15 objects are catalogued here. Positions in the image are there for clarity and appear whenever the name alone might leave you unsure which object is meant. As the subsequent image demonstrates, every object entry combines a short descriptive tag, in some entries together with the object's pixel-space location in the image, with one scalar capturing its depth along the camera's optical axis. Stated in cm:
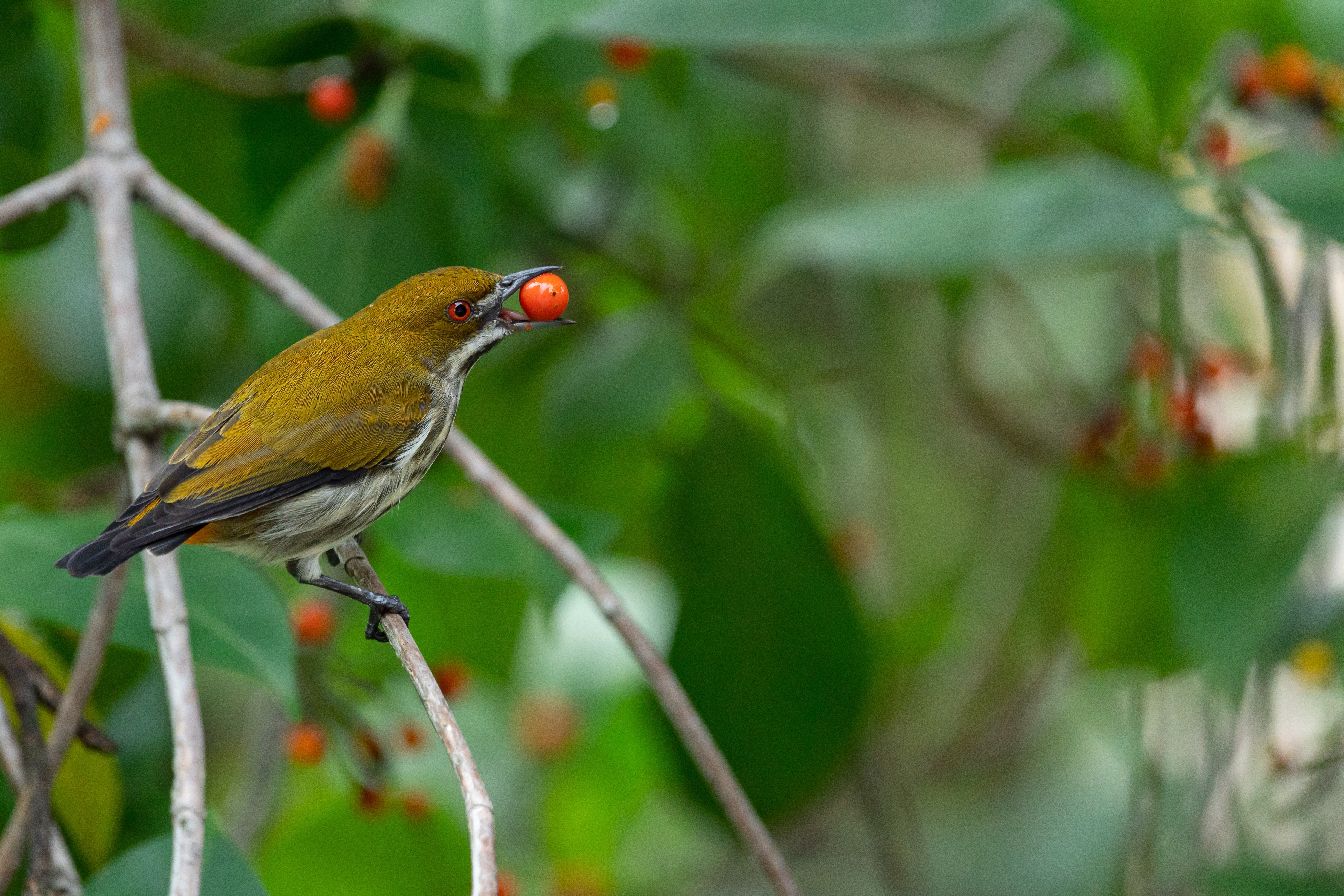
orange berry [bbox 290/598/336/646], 534
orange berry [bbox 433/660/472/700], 532
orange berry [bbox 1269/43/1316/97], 550
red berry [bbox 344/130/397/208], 491
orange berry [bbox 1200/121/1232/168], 596
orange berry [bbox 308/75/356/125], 511
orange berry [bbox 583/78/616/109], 546
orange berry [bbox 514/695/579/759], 758
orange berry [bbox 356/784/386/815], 493
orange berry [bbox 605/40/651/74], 574
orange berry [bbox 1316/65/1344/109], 563
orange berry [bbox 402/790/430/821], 527
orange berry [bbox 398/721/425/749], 504
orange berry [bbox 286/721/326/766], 474
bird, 338
